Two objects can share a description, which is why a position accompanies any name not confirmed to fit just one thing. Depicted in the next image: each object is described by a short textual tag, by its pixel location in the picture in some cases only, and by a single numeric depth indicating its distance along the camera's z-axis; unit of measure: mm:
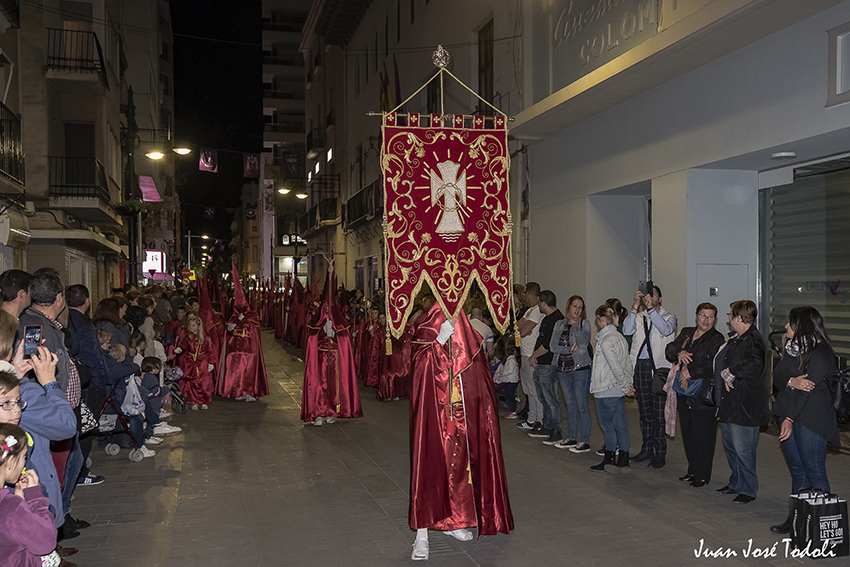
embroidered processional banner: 5691
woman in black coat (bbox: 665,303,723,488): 7039
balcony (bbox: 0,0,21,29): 13398
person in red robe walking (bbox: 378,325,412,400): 13047
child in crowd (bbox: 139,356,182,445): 9359
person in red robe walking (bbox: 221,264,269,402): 13094
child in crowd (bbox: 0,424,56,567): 3133
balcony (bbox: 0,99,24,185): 14367
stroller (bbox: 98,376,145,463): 8250
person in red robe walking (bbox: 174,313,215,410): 12031
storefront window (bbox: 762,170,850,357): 9156
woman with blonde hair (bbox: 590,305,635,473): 7754
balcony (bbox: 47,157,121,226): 19000
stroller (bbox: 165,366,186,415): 10734
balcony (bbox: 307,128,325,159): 39375
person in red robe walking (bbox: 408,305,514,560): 5496
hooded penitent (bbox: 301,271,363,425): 10789
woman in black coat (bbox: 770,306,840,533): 5629
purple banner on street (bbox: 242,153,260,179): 33066
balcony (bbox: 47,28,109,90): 18750
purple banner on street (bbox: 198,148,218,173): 29281
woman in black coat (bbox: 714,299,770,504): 6492
